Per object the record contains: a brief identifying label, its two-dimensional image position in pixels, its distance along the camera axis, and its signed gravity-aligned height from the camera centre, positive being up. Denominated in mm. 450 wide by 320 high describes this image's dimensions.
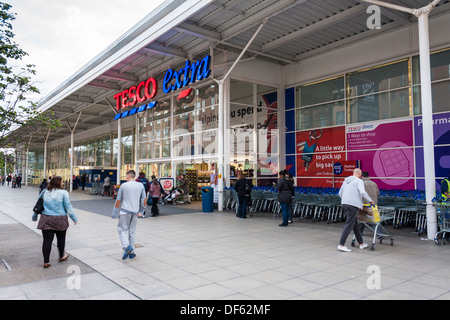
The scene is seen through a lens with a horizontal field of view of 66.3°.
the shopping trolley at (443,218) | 7188 -976
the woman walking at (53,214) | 5824 -676
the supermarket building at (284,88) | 12789 +4191
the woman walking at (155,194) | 12766 -741
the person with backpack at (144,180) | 12290 -228
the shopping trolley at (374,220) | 7066 -1000
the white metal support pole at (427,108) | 8086 +1542
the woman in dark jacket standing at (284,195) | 10172 -651
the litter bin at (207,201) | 14172 -1119
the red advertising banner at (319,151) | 15930 +1067
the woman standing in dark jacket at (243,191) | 11930 -611
